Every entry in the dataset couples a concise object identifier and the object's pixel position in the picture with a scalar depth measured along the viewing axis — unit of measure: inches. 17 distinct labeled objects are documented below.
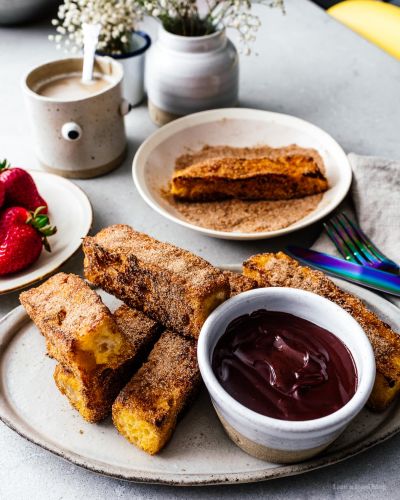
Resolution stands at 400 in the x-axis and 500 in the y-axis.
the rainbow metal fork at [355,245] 19.3
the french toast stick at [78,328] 14.3
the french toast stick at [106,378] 14.6
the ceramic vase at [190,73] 23.9
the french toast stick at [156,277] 15.1
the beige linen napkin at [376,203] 20.2
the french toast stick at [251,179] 21.4
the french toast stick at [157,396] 14.2
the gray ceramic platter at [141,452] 14.1
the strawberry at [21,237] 18.3
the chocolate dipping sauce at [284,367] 13.6
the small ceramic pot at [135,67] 25.3
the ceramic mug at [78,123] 21.6
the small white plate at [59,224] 18.5
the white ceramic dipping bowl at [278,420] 13.1
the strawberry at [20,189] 20.0
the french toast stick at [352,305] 14.9
